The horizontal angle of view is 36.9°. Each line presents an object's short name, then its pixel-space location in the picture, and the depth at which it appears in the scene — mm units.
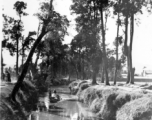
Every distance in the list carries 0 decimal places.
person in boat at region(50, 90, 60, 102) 35931
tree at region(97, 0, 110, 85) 33750
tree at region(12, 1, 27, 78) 33103
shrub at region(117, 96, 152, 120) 13758
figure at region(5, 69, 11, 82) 35106
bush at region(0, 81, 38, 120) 15200
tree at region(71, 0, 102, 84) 39094
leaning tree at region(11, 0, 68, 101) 21047
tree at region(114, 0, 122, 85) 34250
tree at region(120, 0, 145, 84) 30959
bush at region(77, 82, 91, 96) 38712
